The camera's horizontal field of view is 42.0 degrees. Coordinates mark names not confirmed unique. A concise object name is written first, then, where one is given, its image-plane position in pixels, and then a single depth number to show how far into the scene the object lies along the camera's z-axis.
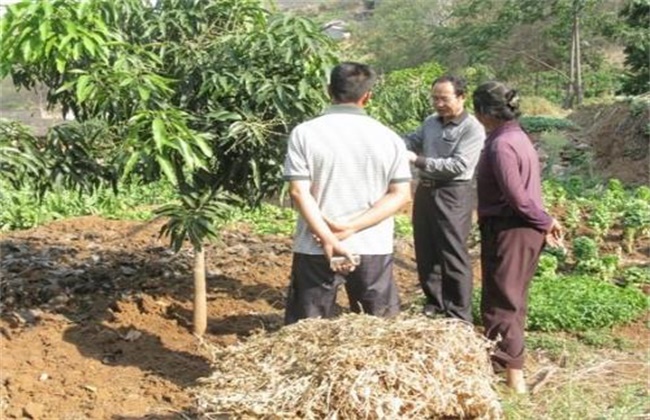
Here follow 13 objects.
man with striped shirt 3.74
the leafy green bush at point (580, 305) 5.80
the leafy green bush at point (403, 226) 8.65
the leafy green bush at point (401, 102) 5.30
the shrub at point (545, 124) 16.17
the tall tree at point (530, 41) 24.11
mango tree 3.89
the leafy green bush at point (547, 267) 6.97
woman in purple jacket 4.26
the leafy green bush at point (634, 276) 7.01
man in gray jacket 5.16
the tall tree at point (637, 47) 17.17
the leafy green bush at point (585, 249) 7.25
